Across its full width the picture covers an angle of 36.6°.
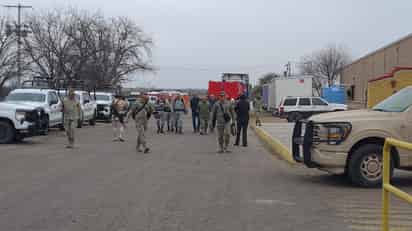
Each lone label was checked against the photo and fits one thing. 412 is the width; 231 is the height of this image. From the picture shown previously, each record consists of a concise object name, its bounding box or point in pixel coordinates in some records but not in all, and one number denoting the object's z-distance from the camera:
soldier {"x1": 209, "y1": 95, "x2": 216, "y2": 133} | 28.44
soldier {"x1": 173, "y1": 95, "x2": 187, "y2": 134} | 27.73
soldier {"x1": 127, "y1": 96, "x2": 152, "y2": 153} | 18.00
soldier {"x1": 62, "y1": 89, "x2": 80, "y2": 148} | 19.16
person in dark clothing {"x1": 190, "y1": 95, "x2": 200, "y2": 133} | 30.02
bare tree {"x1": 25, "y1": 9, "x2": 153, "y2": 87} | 52.75
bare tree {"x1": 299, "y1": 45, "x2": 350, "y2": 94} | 105.12
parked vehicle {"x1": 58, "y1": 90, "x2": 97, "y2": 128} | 33.00
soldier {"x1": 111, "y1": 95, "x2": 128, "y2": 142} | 22.99
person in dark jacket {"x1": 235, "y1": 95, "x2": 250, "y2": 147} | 20.36
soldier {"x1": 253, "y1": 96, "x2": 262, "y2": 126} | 33.06
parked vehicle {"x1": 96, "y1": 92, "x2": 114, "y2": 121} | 40.16
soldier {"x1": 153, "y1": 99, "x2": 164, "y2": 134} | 28.52
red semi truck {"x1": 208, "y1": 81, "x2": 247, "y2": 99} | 42.44
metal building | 47.41
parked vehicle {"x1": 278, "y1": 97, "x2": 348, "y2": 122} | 40.03
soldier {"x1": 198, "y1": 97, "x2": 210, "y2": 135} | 27.91
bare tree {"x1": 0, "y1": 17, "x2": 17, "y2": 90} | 47.73
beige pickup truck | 10.79
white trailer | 46.53
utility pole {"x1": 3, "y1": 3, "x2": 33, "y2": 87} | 46.91
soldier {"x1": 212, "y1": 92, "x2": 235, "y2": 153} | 18.19
